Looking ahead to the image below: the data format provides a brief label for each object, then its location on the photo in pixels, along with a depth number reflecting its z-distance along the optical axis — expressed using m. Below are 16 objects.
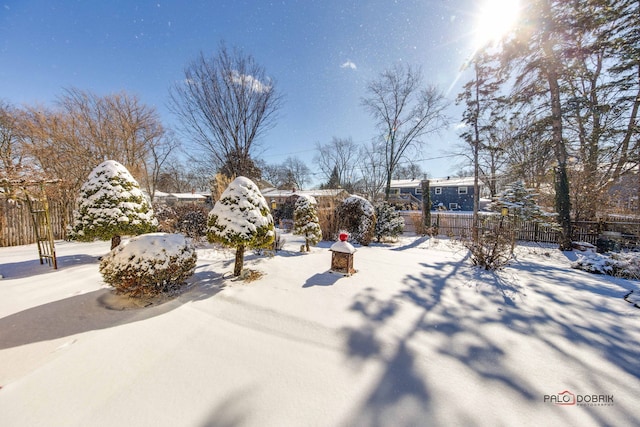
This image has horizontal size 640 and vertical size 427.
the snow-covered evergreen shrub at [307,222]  7.23
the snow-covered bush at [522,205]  9.32
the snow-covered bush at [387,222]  9.41
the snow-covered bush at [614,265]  4.89
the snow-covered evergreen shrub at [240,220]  4.08
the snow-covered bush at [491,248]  5.06
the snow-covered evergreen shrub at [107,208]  4.73
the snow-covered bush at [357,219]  8.70
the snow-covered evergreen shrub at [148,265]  3.20
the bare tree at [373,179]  21.52
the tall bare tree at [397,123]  15.16
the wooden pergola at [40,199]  4.80
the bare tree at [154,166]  17.81
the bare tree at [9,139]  11.00
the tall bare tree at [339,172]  25.03
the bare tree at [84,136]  10.61
